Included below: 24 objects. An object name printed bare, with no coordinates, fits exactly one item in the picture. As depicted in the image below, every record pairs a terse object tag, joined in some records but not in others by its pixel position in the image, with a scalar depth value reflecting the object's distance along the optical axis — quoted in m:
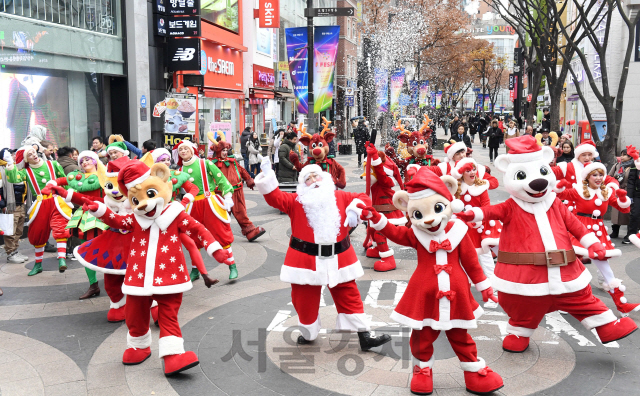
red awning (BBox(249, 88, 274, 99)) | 28.41
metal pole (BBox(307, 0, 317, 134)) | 14.95
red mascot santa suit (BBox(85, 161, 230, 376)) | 5.08
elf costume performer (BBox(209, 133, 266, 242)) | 9.70
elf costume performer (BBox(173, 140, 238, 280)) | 8.31
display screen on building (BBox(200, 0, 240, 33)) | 23.12
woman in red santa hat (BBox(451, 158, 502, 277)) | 6.78
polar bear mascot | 5.10
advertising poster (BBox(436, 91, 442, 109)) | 57.23
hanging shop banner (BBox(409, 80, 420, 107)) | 36.95
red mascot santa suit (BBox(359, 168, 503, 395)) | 4.57
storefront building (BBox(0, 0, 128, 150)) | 12.09
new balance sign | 17.88
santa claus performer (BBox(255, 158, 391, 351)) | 5.30
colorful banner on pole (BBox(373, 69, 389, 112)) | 30.88
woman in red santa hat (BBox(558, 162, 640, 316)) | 7.16
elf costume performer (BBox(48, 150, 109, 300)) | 7.16
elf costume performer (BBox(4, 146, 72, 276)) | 8.33
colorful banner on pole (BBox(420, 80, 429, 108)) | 39.75
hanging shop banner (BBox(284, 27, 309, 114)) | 15.83
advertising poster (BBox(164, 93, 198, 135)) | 15.98
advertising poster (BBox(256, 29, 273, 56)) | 29.74
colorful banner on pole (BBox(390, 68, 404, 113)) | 30.03
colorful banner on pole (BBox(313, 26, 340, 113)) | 15.62
